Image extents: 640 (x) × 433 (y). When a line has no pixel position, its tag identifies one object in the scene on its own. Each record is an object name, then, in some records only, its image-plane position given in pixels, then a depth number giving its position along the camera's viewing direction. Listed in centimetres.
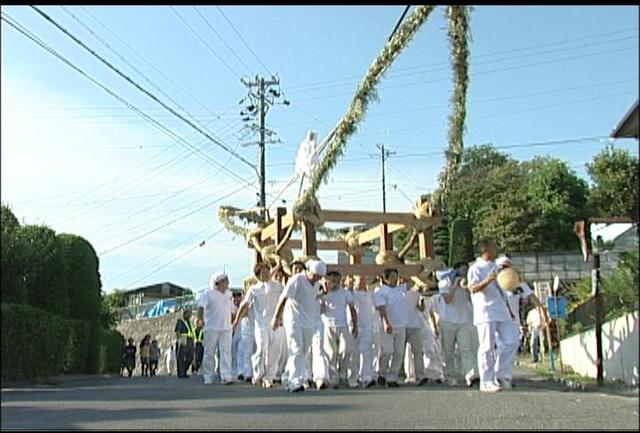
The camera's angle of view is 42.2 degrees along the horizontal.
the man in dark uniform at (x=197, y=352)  2202
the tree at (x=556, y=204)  4666
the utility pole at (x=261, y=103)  4253
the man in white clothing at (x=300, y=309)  1191
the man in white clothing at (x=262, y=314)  1357
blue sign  1867
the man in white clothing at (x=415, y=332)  1375
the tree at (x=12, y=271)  1881
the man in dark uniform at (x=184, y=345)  2053
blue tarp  4219
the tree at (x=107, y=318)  2609
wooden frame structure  1566
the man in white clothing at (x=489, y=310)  1156
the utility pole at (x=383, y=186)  5188
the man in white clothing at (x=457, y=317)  1344
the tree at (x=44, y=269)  1973
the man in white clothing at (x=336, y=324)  1296
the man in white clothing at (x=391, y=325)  1348
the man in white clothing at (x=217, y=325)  1441
